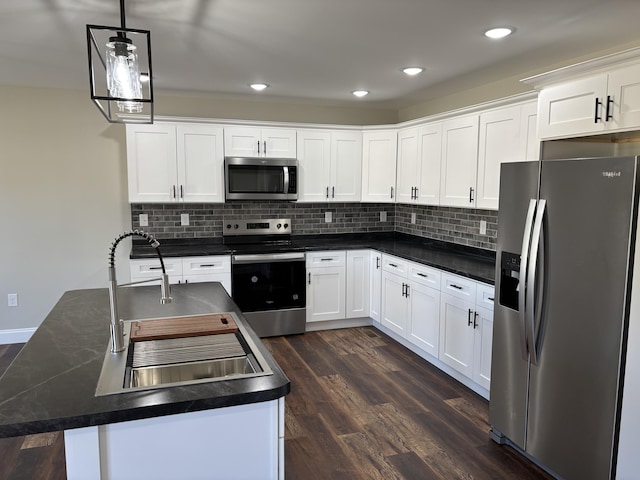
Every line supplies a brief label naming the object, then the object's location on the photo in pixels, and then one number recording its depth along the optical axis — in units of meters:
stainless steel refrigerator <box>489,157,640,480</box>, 2.06
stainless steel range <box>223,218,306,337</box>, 4.48
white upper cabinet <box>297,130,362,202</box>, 4.90
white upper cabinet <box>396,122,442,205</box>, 4.24
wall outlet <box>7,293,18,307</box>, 4.50
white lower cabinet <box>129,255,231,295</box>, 4.23
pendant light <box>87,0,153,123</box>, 1.75
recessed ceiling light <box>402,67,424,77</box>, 3.50
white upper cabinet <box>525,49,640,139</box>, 2.18
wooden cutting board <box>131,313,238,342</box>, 2.04
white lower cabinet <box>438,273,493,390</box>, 3.24
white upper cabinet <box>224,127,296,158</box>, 4.63
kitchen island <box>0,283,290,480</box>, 1.37
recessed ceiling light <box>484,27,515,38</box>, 2.56
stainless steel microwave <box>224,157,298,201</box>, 4.61
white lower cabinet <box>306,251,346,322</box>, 4.73
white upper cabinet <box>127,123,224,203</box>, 4.38
